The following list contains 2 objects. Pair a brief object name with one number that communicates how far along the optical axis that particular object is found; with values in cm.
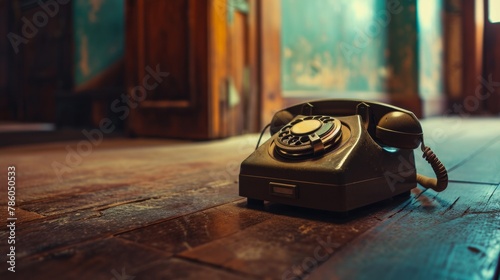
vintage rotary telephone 83
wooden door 294
